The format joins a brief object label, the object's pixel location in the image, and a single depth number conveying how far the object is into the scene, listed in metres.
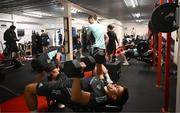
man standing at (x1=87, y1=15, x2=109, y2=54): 3.04
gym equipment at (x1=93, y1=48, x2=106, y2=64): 1.84
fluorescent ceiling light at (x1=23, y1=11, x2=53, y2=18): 7.95
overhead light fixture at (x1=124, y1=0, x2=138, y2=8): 5.75
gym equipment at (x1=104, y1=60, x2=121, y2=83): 3.25
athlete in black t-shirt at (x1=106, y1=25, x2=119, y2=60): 4.61
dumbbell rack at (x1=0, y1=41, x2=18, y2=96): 4.61
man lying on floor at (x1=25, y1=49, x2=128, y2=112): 1.43
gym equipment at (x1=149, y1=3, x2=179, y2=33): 1.83
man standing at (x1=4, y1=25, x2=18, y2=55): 5.10
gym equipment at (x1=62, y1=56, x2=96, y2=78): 1.28
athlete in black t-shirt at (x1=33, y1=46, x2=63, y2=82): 1.93
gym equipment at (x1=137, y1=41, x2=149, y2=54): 4.95
